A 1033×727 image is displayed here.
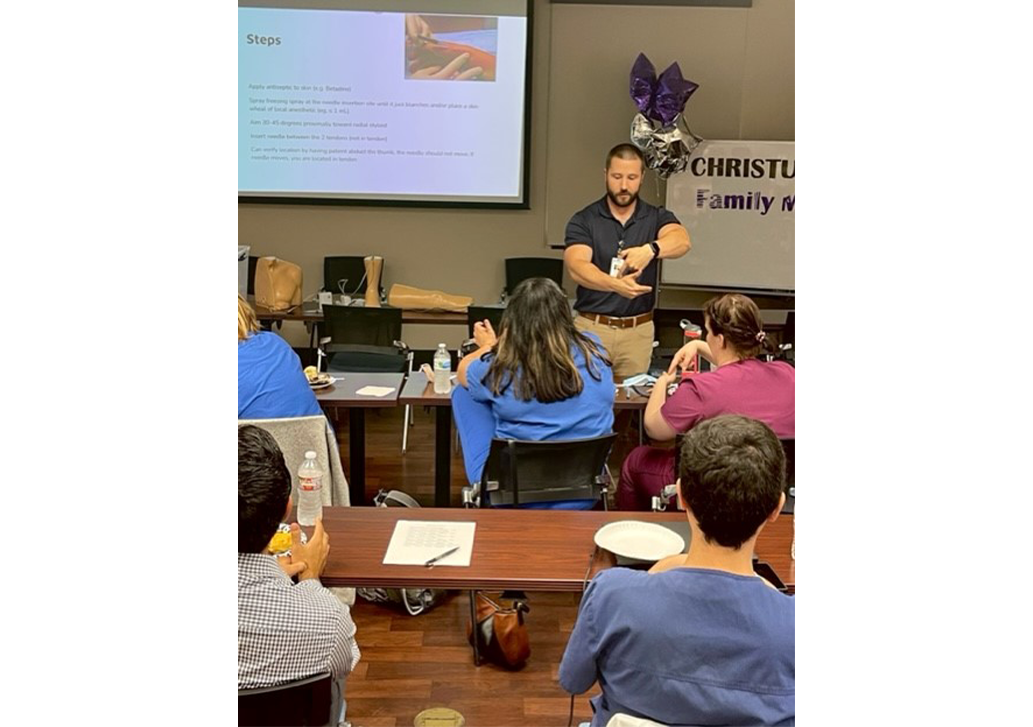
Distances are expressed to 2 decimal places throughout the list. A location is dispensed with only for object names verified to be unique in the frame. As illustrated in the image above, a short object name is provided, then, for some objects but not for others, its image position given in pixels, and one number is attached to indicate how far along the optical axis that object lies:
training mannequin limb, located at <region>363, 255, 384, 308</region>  6.32
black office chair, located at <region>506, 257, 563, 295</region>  6.66
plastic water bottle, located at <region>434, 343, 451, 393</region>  3.97
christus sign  6.55
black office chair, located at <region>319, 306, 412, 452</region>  5.14
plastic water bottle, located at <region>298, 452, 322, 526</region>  2.53
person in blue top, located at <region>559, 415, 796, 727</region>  1.54
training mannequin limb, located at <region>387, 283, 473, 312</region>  6.16
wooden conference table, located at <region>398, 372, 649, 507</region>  3.87
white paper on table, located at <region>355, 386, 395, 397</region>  3.92
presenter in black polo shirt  4.77
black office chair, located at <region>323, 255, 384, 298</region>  6.63
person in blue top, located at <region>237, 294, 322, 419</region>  3.13
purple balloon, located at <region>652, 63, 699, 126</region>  6.29
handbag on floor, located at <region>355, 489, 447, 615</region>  3.56
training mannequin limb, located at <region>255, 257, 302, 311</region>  6.18
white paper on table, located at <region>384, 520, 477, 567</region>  2.28
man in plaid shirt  1.73
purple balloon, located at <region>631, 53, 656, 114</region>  6.31
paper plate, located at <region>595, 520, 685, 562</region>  2.29
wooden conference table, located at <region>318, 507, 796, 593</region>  2.18
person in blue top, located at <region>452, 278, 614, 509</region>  3.06
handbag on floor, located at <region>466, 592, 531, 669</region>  3.18
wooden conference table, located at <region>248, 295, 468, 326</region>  5.87
